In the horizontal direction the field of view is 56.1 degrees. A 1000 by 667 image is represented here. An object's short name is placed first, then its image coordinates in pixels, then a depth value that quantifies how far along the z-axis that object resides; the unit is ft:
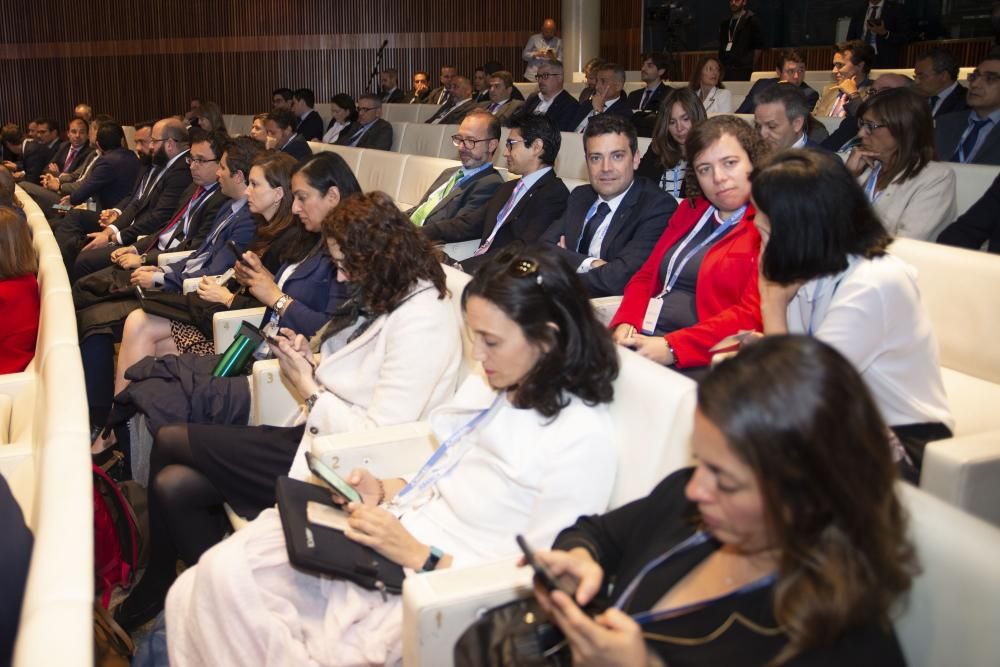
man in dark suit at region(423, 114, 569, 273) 14.44
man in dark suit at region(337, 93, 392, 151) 27.53
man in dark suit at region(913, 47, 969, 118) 19.42
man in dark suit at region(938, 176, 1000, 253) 11.23
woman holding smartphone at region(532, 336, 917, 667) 3.81
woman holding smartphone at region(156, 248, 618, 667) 6.15
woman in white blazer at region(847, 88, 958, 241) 11.46
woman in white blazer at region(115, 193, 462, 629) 8.32
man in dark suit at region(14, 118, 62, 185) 34.19
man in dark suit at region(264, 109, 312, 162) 26.37
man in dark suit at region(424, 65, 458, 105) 34.02
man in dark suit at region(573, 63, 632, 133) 23.21
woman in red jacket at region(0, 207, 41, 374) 11.91
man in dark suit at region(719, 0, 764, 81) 30.37
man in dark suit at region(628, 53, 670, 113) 25.58
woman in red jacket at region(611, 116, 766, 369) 9.43
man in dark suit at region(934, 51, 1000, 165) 16.37
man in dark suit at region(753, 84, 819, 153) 13.43
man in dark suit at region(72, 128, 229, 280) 16.93
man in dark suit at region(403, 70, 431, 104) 37.32
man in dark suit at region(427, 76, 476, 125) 29.43
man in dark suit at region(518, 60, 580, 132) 25.63
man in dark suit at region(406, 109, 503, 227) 16.15
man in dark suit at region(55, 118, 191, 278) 19.75
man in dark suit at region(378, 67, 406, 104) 38.37
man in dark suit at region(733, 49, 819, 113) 23.17
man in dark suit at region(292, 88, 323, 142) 32.12
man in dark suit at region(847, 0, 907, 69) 27.63
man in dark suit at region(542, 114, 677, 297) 11.94
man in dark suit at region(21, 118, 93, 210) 29.79
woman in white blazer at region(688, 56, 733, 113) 24.39
